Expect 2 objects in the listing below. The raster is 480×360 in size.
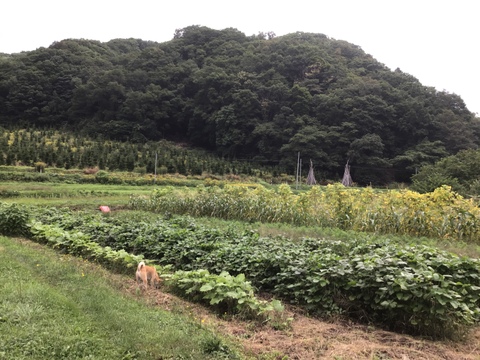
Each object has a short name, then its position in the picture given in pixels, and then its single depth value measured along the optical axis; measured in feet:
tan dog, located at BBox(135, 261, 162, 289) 16.40
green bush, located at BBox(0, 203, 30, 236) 30.37
